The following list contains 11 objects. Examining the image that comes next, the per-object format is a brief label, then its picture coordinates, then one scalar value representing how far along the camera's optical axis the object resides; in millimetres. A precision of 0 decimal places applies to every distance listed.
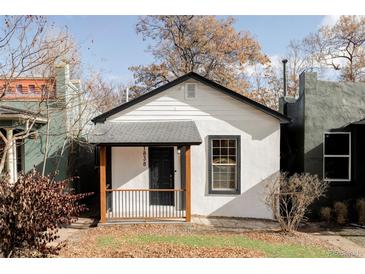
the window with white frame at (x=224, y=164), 11320
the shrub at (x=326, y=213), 11141
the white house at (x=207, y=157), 11203
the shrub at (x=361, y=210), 10645
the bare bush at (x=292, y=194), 9312
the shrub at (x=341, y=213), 10953
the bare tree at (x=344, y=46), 27719
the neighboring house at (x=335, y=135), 11570
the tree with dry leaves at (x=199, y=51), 26500
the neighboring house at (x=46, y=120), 11844
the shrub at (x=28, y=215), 5422
